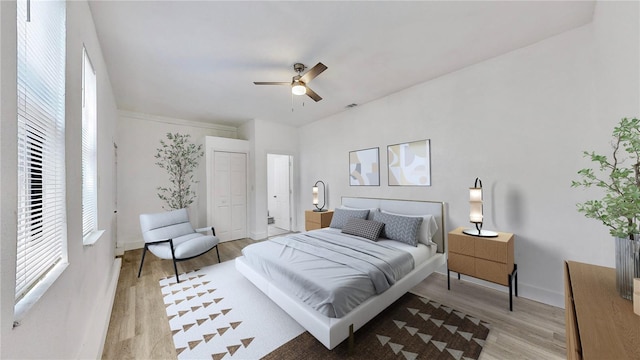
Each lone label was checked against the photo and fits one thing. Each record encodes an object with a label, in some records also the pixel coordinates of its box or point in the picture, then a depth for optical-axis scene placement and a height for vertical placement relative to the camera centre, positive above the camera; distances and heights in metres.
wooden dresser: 0.71 -0.54
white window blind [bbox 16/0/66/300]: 0.88 +0.21
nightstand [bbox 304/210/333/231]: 4.41 -0.77
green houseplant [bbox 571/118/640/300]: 0.92 -0.18
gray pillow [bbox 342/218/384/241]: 3.06 -0.69
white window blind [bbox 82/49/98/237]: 1.94 +0.32
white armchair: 3.11 -0.84
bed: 1.74 -1.04
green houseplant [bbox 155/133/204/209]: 4.72 +0.36
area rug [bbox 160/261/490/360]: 1.76 -1.35
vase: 0.94 -0.38
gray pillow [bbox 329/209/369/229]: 3.58 -0.58
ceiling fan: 2.48 +1.17
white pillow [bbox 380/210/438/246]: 2.97 -0.68
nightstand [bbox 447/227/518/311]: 2.29 -0.87
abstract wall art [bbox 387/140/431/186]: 3.31 +0.25
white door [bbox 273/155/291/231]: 5.95 -0.30
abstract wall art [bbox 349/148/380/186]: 3.98 +0.24
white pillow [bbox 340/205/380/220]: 3.58 -0.51
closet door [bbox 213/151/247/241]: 4.87 -0.30
